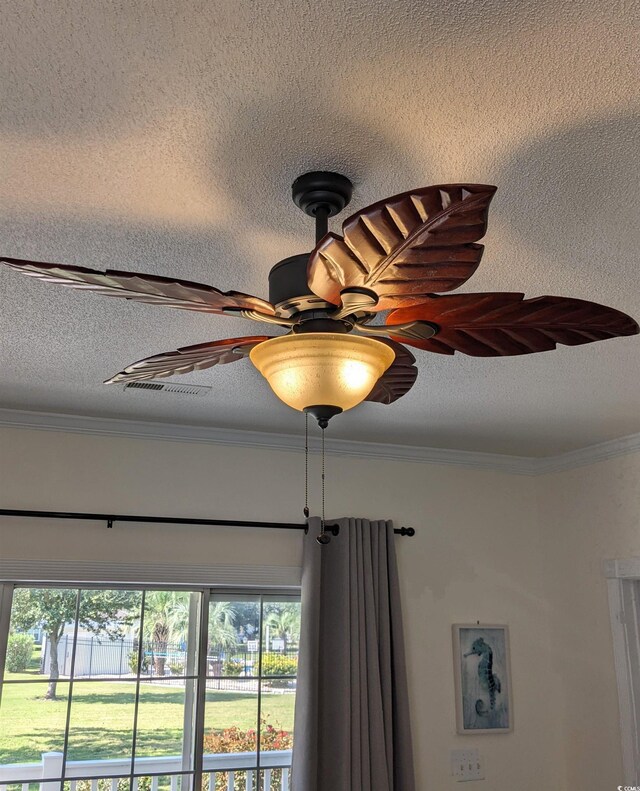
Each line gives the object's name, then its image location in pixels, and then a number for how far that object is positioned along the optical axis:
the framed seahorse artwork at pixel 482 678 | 3.94
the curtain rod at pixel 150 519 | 3.37
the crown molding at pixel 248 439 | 3.49
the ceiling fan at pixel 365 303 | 1.14
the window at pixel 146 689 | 3.31
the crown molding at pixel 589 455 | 3.88
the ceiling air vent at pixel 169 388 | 3.06
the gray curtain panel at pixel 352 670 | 3.44
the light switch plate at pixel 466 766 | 3.83
